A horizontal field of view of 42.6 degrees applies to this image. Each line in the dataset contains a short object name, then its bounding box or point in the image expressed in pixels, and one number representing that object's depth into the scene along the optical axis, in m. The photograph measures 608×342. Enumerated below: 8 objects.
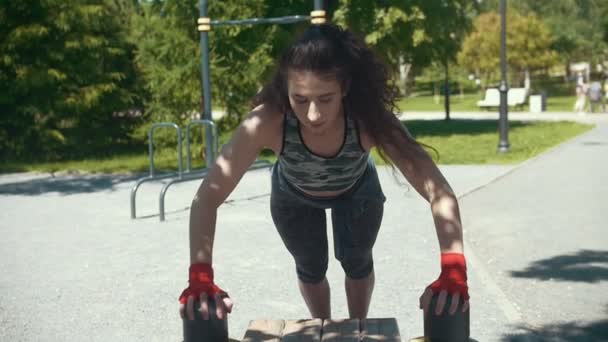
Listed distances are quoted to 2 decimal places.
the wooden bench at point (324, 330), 2.38
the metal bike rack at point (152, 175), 8.55
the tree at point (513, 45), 47.44
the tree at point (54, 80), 16.19
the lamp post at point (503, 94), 14.45
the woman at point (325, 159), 2.28
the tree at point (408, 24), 19.16
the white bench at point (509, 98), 32.97
